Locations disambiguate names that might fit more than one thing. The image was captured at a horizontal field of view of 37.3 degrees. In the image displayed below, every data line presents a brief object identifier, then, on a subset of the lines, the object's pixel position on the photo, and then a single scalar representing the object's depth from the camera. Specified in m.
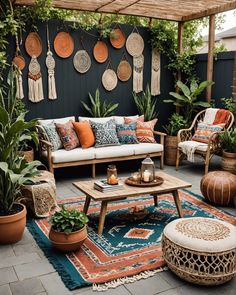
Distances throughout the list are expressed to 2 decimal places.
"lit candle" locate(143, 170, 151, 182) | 3.86
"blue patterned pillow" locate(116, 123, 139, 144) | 5.98
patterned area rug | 2.80
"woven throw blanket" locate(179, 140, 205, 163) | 5.84
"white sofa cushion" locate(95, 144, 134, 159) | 5.53
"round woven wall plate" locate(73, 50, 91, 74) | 6.18
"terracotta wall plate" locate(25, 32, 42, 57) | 5.72
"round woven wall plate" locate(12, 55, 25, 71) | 5.64
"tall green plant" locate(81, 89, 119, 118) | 6.26
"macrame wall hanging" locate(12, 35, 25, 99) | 5.63
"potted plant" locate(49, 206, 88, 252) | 3.08
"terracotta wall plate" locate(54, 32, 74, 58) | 5.97
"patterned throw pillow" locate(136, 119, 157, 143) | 6.12
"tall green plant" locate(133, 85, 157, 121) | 6.67
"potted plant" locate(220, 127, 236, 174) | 5.39
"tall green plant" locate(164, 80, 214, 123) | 6.50
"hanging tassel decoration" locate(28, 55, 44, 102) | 5.80
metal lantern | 3.87
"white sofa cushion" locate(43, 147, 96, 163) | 5.23
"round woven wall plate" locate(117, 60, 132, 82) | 6.61
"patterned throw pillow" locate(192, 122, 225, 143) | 5.96
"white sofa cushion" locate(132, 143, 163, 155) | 5.82
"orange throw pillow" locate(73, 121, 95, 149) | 5.65
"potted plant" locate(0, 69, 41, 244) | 3.27
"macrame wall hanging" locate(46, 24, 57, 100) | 5.93
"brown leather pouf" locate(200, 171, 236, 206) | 4.29
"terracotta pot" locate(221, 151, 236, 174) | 5.37
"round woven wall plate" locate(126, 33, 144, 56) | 6.62
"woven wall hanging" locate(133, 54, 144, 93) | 6.76
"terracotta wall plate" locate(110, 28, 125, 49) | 6.41
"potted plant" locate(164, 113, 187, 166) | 6.41
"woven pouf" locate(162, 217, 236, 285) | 2.60
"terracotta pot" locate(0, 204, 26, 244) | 3.30
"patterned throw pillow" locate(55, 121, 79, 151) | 5.50
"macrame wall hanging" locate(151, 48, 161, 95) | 6.94
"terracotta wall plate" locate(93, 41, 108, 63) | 6.32
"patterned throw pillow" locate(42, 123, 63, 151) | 5.43
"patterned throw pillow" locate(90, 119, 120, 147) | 5.73
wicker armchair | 5.65
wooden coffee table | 3.50
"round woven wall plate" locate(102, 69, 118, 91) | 6.50
